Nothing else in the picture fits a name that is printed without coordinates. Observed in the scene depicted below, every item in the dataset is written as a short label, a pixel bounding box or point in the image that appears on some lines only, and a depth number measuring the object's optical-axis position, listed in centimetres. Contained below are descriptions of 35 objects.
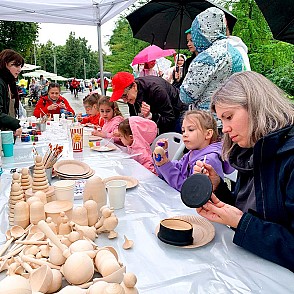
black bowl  101
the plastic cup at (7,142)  229
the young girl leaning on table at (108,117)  334
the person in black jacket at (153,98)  278
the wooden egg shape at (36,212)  105
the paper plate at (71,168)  183
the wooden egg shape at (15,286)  54
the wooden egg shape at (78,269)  71
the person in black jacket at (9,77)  337
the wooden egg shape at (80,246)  79
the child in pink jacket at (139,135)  250
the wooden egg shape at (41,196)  115
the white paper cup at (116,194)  133
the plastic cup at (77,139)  251
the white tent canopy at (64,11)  480
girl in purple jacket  178
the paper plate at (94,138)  318
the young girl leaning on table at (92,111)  446
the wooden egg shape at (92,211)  108
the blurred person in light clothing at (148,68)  495
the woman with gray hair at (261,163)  95
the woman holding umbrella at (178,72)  376
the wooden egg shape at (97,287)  58
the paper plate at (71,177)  180
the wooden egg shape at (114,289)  57
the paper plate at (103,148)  261
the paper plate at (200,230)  104
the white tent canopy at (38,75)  2817
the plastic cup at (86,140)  282
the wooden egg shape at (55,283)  71
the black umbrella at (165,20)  397
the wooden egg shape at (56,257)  78
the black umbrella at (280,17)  203
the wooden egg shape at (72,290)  61
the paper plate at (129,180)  164
